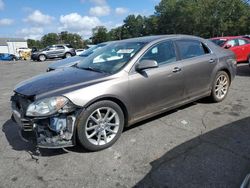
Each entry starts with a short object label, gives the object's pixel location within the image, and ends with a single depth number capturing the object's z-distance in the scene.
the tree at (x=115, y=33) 81.52
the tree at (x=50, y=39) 84.18
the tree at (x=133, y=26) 79.77
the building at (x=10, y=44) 68.25
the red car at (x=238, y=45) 8.50
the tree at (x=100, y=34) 78.43
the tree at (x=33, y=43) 87.29
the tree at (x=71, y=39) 80.14
